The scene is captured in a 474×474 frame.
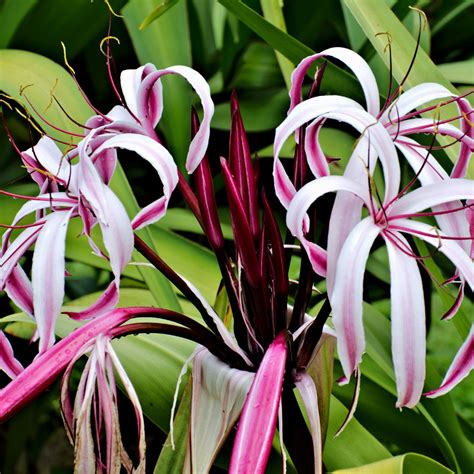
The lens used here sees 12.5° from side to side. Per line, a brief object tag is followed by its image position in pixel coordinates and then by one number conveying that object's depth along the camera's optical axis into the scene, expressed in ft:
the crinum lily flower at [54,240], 4.54
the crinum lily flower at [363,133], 4.58
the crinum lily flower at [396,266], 4.44
